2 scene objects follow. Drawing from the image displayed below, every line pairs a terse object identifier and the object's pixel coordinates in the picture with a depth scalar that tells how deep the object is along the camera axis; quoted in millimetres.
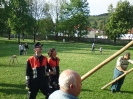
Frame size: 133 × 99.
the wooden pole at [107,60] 4820
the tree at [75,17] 83000
